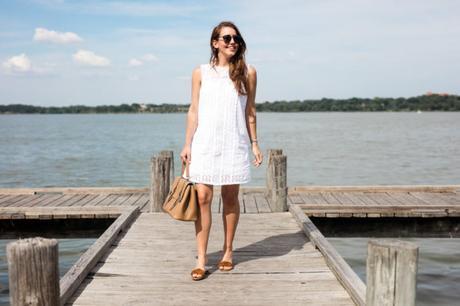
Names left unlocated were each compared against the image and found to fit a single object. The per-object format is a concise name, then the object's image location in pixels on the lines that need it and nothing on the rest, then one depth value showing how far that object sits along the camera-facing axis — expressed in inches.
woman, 181.3
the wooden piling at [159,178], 307.0
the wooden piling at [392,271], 122.3
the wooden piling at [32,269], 122.1
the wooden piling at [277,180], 304.0
